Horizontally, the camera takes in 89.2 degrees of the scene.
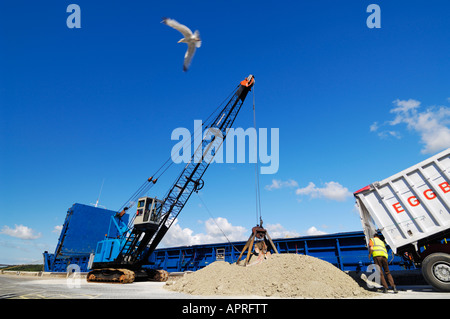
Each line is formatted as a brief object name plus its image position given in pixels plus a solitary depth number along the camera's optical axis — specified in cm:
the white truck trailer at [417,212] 684
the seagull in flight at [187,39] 1061
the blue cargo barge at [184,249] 1219
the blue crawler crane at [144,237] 1579
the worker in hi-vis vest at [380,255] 686
